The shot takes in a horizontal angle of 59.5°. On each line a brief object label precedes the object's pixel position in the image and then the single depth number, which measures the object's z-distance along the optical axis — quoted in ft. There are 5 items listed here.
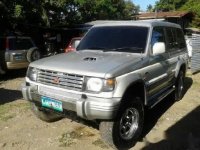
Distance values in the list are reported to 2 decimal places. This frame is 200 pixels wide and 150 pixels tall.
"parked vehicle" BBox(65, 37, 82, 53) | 24.06
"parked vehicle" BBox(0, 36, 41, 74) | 20.22
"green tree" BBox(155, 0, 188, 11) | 111.90
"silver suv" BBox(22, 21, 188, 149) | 8.32
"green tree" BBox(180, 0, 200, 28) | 77.94
